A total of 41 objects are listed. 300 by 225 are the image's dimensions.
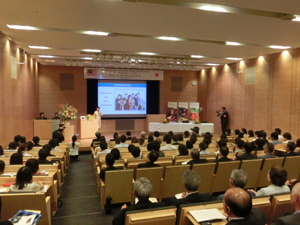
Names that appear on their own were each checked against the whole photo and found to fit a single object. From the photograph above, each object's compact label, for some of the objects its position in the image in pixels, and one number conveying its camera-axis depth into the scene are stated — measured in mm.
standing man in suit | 11302
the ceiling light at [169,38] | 6743
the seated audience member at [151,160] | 3620
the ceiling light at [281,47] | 7838
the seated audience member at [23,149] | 4496
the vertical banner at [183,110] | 12867
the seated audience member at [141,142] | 5808
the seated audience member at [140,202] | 2105
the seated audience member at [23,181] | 2693
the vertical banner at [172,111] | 12922
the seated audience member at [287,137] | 6039
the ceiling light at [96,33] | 6209
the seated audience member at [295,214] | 1599
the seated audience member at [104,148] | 4828
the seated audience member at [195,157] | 3824
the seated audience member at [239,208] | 1631
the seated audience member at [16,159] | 3646
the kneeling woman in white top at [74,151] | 7074
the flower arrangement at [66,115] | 9703
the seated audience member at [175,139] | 6063
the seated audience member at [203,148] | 4762
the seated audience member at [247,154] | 4172
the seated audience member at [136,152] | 4094
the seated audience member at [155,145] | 4520
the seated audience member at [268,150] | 4330
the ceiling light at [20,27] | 5645
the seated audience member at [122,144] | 5645
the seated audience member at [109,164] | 3498
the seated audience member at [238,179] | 2562
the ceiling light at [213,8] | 4359
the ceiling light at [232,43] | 7219
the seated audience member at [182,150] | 4643
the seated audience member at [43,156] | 3959
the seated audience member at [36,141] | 5696
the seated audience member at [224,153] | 4051
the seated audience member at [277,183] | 2566
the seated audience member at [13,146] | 5078
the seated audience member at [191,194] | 2305
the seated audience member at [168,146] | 5288
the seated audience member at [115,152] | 4035
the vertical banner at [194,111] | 12517
